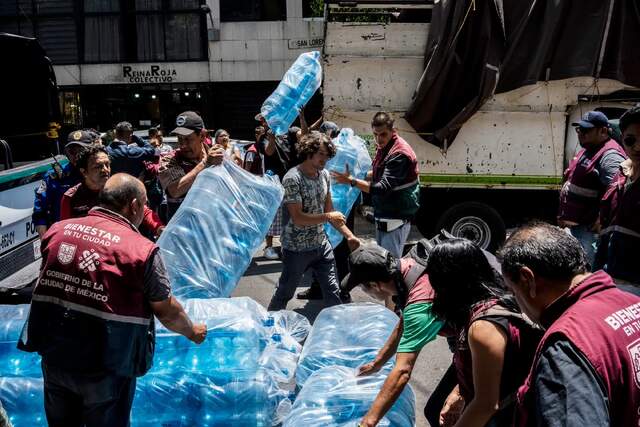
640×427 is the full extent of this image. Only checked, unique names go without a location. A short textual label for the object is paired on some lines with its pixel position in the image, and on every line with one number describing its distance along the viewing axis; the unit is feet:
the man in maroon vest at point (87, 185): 12.30
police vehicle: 14.76
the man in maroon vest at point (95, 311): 7.88
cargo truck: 20.65
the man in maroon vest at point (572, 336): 4.48
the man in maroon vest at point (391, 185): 15.80
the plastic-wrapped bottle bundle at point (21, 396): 10.16
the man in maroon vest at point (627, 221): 10.79
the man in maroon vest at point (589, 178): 14.15
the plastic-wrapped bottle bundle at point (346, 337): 10.70
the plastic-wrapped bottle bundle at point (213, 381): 10.08
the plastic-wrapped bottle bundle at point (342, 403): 8.59
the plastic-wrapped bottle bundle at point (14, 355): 10.50
